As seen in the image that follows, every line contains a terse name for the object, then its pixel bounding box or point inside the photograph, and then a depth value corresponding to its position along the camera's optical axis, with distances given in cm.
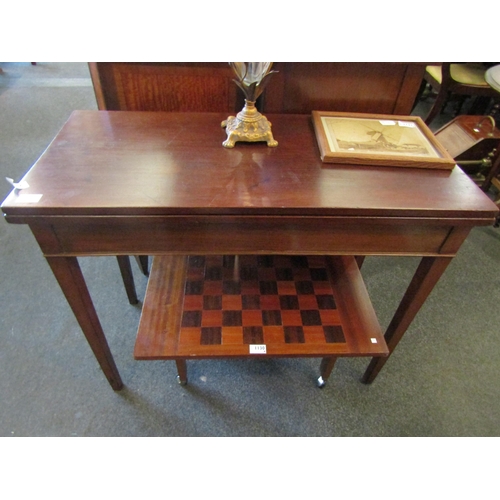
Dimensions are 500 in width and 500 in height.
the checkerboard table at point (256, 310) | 78
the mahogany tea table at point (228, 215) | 59
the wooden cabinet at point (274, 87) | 83
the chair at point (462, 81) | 167
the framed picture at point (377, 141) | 69
